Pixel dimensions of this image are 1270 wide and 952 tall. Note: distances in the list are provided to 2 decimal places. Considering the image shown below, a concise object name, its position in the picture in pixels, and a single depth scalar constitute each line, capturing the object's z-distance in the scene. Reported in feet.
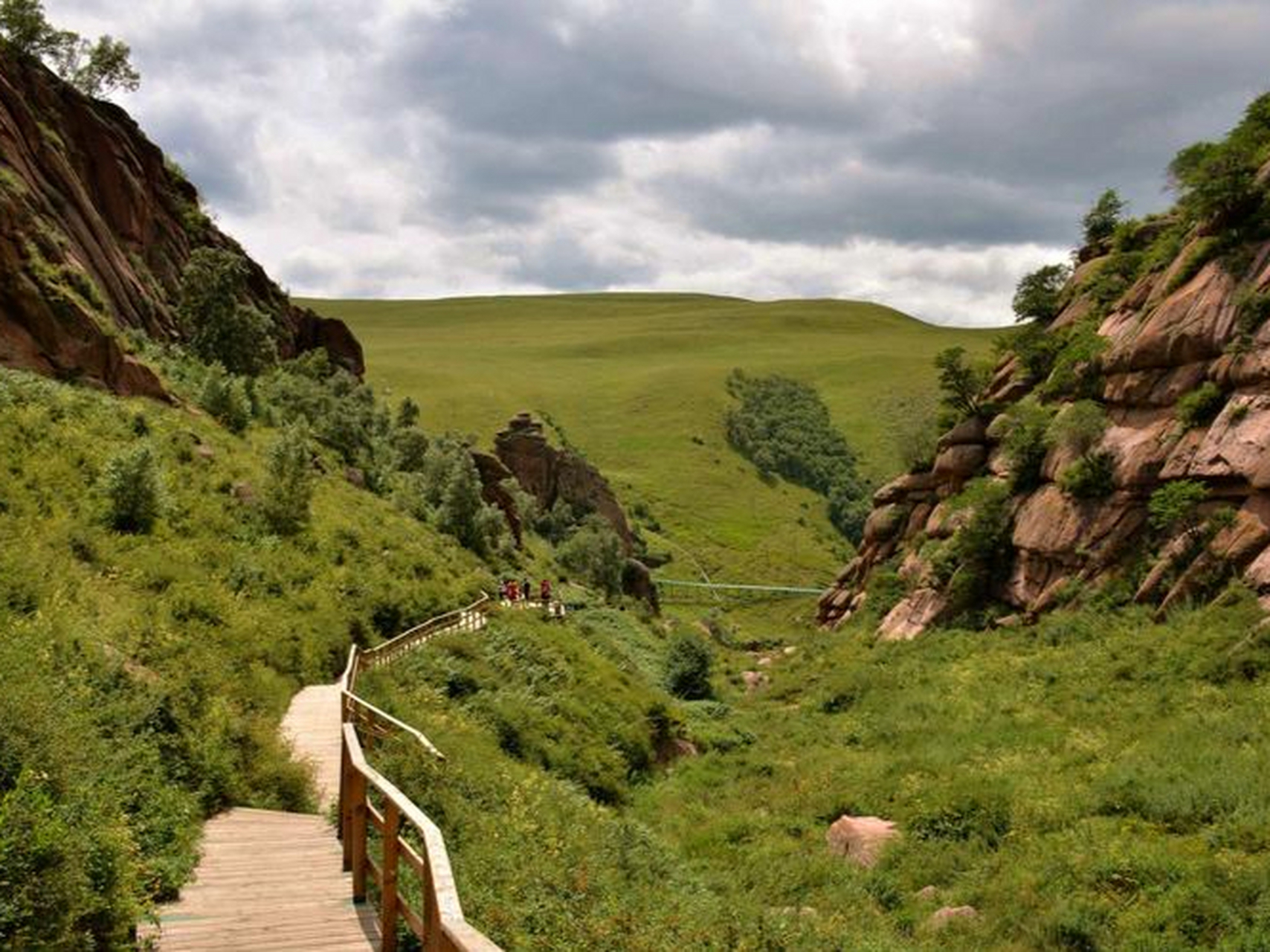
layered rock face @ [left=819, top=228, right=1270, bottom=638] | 91.15
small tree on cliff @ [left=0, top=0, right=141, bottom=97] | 176.14
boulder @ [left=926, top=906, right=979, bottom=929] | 53.16
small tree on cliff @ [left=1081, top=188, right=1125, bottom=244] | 168.77
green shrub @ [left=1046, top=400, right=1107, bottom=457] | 117.70
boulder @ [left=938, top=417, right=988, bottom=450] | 156.97
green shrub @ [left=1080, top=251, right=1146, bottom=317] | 140.26
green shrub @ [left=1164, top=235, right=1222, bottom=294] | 110.52
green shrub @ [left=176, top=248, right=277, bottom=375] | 175.52
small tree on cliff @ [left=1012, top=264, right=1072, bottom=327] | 163.12
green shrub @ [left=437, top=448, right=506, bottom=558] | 182.70
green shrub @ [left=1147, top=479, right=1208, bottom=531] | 95.61
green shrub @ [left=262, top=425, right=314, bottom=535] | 102.78
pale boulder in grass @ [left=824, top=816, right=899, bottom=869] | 64.69
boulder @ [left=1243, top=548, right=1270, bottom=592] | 81.97
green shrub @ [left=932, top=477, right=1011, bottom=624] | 129.49
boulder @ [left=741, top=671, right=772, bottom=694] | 158.54
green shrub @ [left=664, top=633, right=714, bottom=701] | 144.97
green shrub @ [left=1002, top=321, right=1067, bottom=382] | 147.95
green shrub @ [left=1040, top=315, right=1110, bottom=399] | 127.13
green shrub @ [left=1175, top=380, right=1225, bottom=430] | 100.53
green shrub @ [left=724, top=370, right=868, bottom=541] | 471.21
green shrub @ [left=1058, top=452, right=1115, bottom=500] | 112.57
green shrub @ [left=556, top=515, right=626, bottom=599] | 251.60
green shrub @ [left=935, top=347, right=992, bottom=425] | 160.76
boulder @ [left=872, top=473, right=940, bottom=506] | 170.30
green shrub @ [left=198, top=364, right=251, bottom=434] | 141.79
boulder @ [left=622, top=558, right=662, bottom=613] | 269.44
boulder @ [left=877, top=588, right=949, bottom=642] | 135.33
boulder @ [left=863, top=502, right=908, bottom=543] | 173.99
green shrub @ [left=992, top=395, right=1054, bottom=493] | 129.29
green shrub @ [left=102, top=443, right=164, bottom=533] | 78.23
